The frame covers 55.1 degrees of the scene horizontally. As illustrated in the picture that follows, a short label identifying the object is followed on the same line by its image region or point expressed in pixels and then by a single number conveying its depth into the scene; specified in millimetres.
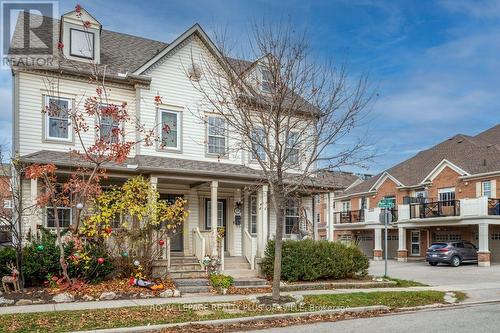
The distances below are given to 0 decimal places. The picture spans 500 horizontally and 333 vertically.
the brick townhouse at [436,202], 30062
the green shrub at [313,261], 16766
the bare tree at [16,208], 13727
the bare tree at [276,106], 12750
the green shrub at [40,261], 13844
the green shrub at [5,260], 13719
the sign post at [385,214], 18825
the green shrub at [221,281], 15188
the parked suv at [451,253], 28750
